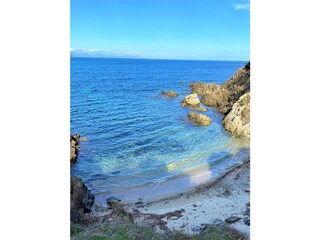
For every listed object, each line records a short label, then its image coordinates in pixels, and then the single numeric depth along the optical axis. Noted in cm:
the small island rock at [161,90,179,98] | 2872
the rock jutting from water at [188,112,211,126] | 1761
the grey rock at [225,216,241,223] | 630
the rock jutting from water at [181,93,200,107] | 2327
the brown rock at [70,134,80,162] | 1222
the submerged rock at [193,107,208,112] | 2179
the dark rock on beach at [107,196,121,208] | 824
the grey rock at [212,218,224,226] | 627
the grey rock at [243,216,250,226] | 590
